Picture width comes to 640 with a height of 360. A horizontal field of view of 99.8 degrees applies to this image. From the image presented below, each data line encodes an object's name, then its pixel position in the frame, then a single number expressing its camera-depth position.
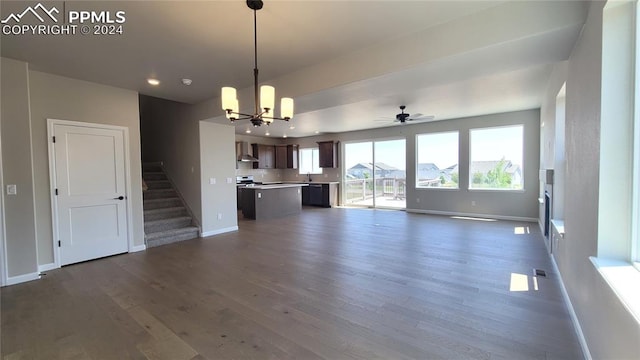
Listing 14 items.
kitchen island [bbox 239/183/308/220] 7.26
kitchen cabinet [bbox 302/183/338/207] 9.54
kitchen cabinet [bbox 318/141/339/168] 9.56
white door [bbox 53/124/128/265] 3.84
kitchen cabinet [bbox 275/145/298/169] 10.47
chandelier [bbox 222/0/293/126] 2.56
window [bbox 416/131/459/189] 7.40
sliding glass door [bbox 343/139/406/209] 8.50
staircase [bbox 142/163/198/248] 5.01
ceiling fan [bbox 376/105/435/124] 5.40
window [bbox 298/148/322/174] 10.41
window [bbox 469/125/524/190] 6.46
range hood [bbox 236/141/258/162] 9.20
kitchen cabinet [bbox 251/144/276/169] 9.74
